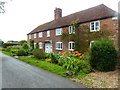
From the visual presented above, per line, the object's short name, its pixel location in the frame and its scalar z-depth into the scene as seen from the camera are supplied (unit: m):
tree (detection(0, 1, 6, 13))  12.85
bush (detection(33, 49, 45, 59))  12.76
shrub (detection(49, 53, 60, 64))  10.32
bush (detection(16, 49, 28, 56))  15.98
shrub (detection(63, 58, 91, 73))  6.87
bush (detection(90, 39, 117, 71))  6.87
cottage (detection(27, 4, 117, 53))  11.91
